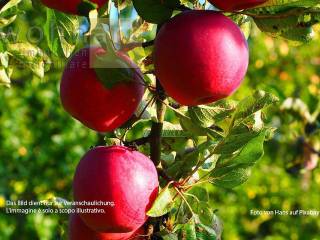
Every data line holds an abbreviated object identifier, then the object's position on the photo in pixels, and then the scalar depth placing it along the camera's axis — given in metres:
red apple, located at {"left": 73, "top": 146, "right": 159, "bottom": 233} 0.95
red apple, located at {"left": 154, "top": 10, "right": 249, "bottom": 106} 0.86
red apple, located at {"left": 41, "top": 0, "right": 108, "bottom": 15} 0.86
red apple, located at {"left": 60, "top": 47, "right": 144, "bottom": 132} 0.98
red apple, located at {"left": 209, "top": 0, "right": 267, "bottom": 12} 0.86
